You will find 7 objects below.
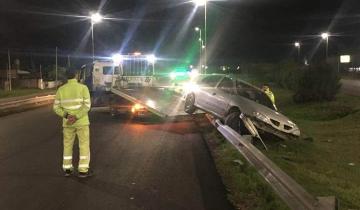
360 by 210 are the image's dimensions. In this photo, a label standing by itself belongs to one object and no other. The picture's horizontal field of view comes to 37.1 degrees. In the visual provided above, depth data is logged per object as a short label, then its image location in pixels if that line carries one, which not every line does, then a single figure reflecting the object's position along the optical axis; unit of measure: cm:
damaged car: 1405
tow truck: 2641
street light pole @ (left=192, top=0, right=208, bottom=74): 3834
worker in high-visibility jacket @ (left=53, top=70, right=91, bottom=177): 905
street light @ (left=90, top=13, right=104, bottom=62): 4886
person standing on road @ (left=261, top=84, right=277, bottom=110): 1636
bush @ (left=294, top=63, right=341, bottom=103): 3022
